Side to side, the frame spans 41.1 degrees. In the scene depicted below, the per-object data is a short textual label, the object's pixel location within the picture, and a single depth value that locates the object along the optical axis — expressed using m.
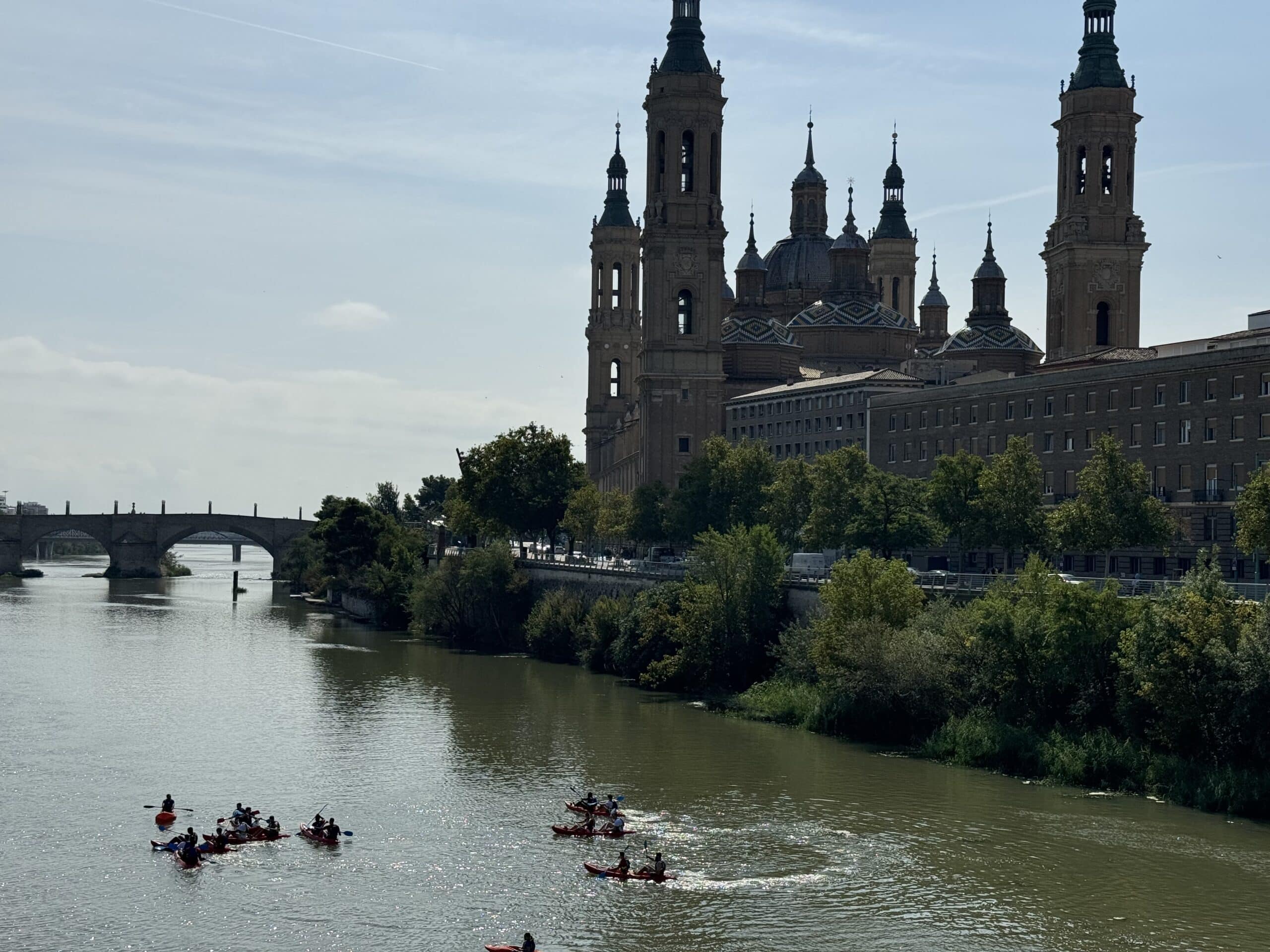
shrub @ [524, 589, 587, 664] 99.06
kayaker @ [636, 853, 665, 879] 45.16
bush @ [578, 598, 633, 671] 92.50
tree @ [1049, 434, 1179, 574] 79.00
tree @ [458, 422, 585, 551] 134.50
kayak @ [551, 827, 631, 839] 49.75
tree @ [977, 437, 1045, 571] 84.94
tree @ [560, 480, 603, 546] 133.00
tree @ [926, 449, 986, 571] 88.00
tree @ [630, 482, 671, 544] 123.75
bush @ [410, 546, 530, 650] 111.75
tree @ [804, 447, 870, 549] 96.62
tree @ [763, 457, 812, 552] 106.00
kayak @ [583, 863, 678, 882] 45.12
